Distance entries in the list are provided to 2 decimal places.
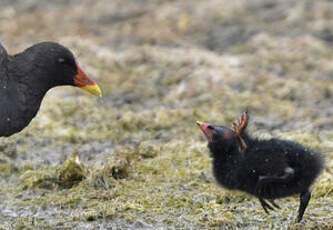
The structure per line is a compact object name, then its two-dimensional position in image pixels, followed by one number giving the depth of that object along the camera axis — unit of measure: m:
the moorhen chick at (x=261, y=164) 11.02
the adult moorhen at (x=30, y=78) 11.63
